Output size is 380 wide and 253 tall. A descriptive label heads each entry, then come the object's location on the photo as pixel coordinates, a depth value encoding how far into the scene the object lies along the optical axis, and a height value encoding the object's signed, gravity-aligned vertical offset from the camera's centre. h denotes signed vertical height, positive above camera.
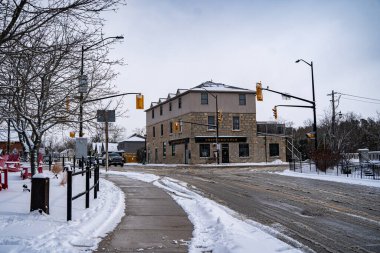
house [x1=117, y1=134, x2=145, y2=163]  91.61 +2.37
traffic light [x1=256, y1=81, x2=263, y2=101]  27.92 +4.51
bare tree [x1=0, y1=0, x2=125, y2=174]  7.43 +2.28
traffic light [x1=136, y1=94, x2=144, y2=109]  27.10 +3.80
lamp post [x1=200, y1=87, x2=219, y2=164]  46.05 +0.67
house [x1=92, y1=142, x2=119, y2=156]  93.66 +2.26
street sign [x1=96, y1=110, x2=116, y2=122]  15.93 +1.79
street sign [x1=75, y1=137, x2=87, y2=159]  19.62 +0.48
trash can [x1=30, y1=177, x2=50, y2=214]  8.16 -0.82
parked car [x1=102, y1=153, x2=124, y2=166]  49.78 -0.69
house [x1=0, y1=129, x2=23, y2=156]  67.38 +2.38
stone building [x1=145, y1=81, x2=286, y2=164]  50.66 +3.11
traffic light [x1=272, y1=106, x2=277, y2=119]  33.93 +3.68
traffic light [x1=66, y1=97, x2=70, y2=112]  13.95 +1.86
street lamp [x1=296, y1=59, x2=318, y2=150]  28.35 +5.20
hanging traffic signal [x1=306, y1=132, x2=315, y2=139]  30.44 +1.35
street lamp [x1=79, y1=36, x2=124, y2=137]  13.16 +2.46
